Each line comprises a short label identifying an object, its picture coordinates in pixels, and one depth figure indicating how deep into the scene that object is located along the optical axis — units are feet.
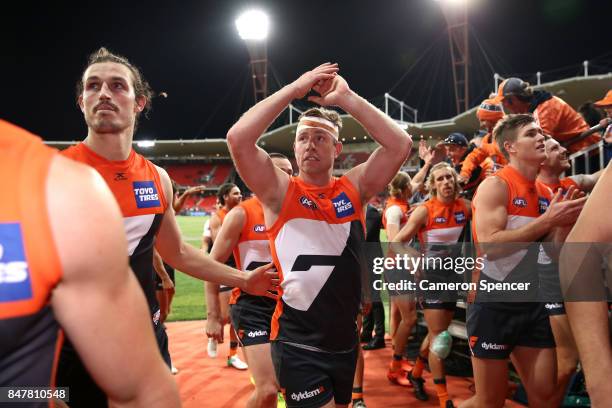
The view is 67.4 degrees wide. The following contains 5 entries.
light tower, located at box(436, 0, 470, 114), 113.80
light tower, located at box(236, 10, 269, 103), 139.54
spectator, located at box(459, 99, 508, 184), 20.90
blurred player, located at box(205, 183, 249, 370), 22.79
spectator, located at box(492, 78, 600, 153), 17.43
